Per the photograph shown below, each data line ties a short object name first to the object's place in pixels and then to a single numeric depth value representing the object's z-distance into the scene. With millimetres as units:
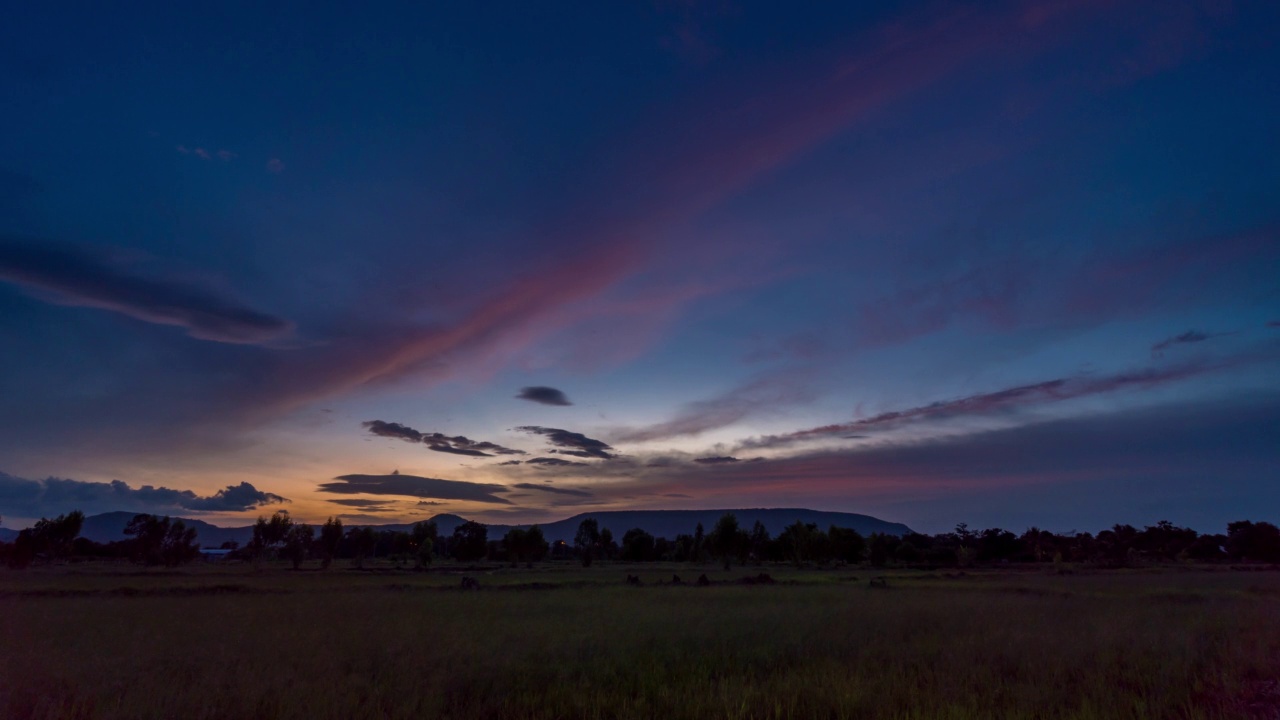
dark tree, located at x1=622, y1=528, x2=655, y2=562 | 135625
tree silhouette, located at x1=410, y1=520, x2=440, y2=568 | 143625
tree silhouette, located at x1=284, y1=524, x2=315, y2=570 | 103738
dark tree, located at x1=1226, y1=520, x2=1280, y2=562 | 105925
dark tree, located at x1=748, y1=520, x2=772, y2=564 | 120688
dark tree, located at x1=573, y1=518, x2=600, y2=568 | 141625
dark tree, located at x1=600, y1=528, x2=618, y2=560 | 141000
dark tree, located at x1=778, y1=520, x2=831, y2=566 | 107688
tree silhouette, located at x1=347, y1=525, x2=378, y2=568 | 124375
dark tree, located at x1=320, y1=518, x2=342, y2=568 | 107062
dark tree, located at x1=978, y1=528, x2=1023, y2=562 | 129000
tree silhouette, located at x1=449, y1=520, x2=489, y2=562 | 120938
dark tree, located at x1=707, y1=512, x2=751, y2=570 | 107750
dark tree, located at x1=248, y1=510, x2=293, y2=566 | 110669
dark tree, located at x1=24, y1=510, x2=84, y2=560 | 83500
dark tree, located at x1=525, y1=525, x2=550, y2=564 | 118438
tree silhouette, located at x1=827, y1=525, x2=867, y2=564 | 113375
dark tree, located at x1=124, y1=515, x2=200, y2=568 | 96500
